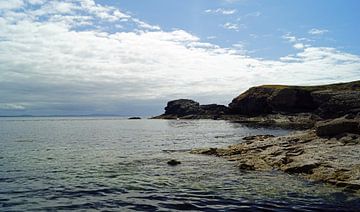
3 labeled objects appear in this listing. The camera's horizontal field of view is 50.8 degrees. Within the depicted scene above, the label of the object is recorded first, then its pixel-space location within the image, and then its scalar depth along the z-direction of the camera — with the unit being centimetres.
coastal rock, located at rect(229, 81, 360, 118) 13062
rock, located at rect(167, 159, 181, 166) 3768
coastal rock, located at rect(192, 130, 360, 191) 2712
